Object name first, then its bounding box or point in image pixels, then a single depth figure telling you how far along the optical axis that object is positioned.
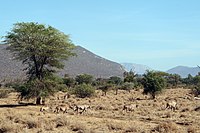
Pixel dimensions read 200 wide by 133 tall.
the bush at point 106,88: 70.44
